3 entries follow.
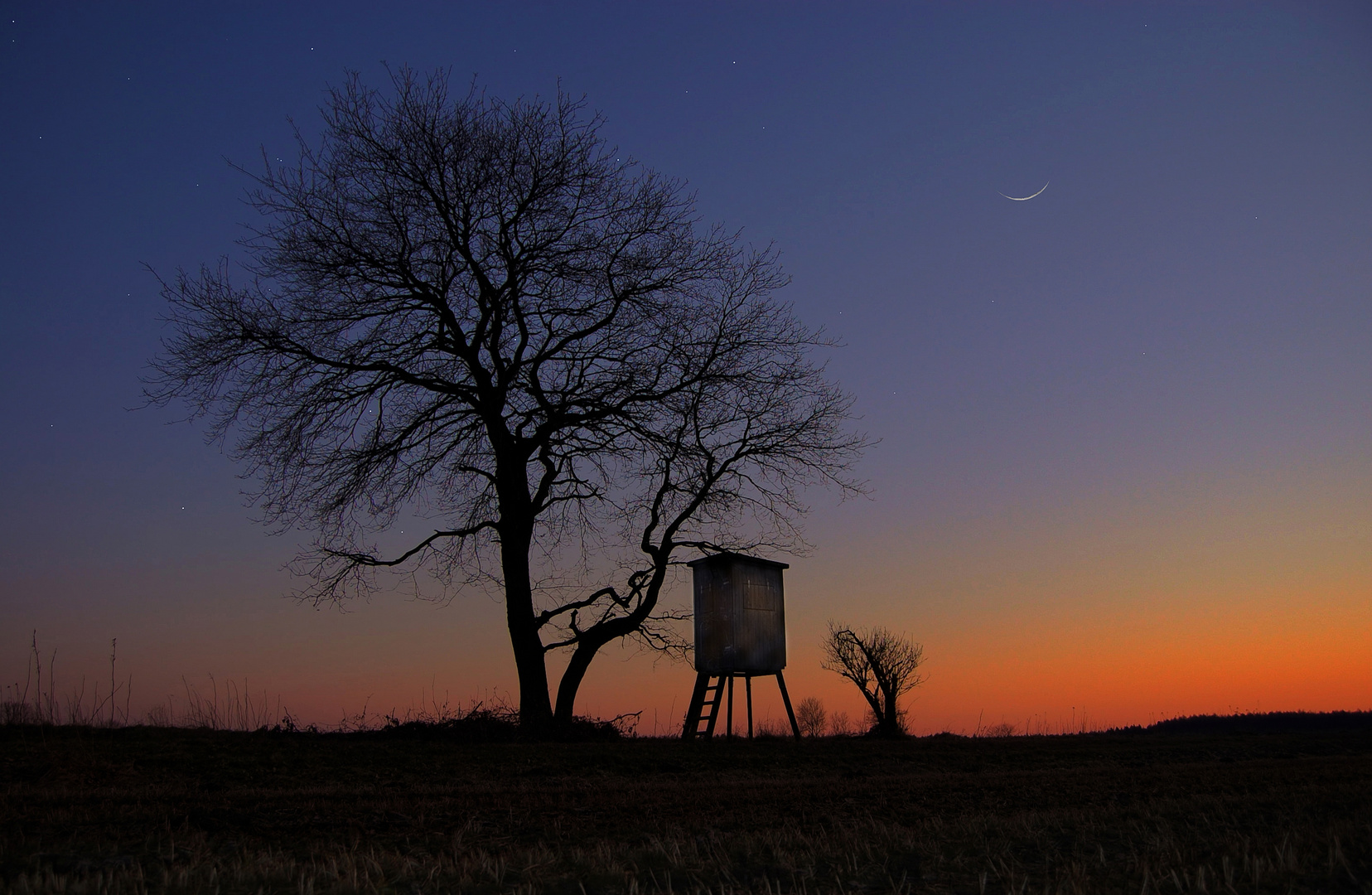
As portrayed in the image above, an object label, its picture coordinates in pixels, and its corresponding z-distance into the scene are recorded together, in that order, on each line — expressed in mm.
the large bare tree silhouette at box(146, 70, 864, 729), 17156
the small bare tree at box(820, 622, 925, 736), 24000
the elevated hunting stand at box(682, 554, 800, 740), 19969
